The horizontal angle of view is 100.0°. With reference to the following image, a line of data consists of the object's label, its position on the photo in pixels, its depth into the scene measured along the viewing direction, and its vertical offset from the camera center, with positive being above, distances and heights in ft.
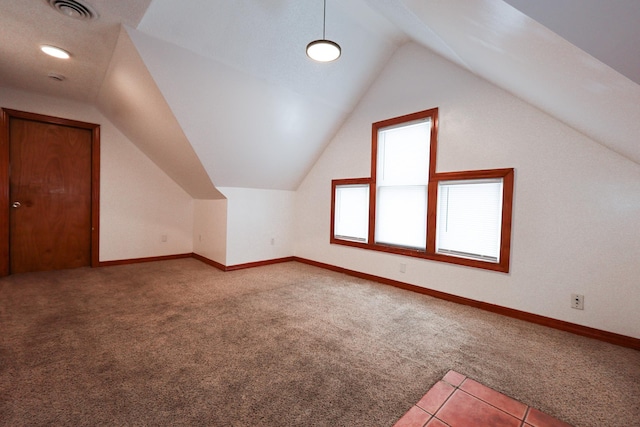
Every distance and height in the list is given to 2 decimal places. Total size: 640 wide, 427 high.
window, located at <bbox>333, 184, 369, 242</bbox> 12.90 -0.14
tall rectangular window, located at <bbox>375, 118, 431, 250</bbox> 10.68 +1.14
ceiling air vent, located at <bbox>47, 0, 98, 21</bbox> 6.35 +4.67
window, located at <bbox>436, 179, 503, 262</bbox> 8.89 -0.18
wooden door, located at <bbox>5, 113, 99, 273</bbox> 11.92 +0.22
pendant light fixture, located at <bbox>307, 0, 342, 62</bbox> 7.48 +4.55
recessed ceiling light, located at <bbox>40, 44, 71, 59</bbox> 8.23 +4.66
